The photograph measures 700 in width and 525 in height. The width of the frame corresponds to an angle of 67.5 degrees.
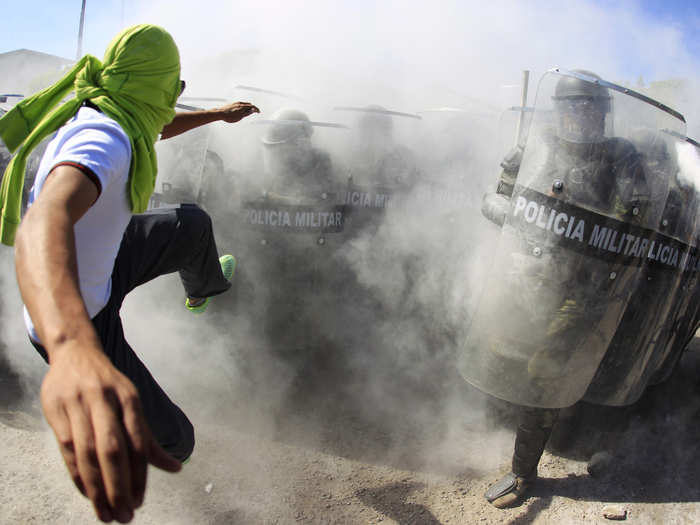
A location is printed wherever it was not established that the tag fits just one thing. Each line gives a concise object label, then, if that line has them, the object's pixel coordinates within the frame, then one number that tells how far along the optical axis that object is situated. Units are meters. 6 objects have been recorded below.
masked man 0.80
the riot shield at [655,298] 2.56
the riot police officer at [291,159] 3.92
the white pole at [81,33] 12.89
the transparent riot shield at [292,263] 3.87
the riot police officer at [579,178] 2.44
